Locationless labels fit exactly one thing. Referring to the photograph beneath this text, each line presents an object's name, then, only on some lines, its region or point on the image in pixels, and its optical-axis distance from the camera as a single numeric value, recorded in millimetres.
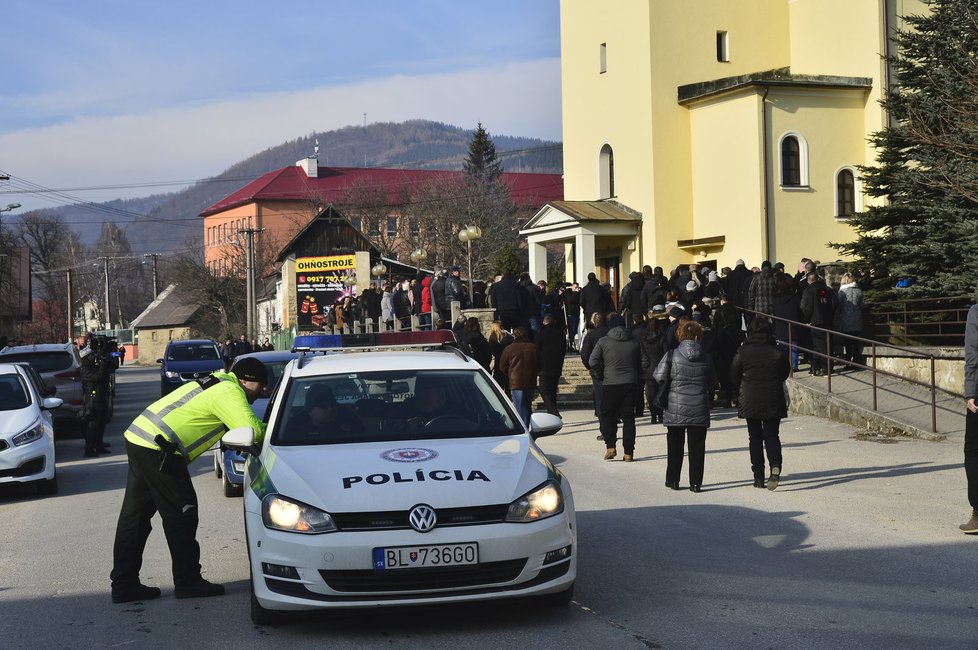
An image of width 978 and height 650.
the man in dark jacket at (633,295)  25234
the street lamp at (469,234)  34969
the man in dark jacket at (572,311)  28594
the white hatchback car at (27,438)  14148
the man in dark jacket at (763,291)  23859
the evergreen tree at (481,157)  101912
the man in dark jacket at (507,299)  24578
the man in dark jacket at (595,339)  17109
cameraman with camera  19266
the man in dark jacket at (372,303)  35625
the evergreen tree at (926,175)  22188
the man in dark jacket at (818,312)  21812
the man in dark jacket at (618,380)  15367
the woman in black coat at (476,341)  20578
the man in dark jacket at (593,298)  24781
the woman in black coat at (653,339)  19188
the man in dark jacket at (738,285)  25000
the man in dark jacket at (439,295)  27844
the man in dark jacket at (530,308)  25000
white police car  6383
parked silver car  23484
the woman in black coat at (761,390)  12359
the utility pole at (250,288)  60250
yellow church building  36094
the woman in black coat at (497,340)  20828
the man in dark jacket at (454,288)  27641
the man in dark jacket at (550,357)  19344
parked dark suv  32062
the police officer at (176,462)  7711
